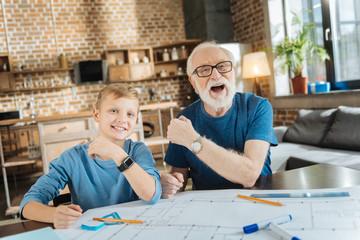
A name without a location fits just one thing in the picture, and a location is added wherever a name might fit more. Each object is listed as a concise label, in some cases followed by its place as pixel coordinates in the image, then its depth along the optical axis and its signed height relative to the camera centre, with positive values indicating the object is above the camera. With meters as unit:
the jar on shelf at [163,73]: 6.38 +0.44
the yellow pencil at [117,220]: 0.92 -0.35
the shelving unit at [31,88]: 5.63 +0.39
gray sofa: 2.85 -0.64
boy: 1.20 -0.26
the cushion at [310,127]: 3.39 -0.52
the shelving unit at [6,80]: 5.61 +0.53
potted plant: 4.15 +0.39
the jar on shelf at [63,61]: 5.93 +0.81
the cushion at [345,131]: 2.96 -0.52
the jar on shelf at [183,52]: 6.27 +0.80
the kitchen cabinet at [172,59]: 6.29 +0.70
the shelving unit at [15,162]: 3.40 -0.58
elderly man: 1.43 -0.14
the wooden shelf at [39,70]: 5.71 +0.67
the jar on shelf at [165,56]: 6.34 +0.77
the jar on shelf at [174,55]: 6.29 +0.77
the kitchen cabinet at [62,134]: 3.27 -0.31
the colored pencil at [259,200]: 0.95 -0.36
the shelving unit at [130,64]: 6.20 +0.67
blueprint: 0.78 -0.36
